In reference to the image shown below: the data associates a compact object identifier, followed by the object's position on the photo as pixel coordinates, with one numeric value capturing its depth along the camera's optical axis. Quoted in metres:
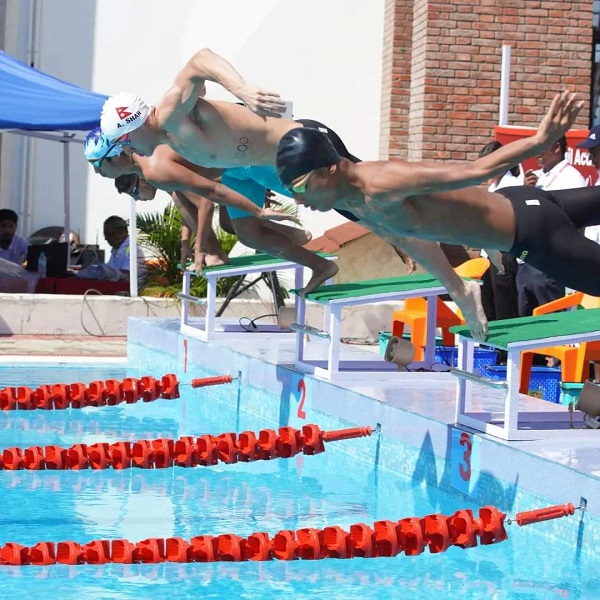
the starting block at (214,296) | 9.62
